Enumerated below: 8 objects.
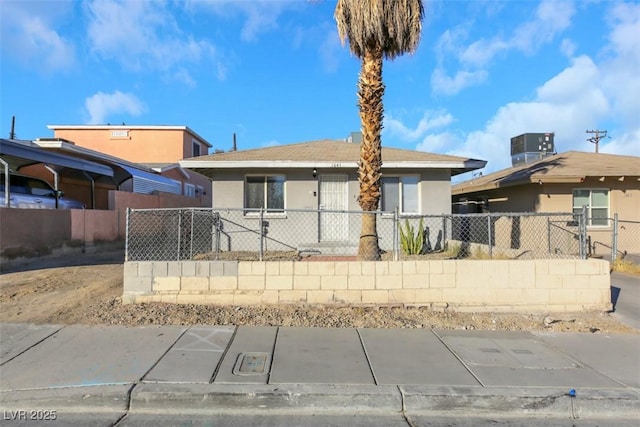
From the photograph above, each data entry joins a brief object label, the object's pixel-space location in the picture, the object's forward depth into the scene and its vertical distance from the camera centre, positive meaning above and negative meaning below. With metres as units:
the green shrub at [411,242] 10.73 -0.63
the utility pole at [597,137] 27.11 +5.40
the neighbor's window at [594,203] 13.65 +0.51
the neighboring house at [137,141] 26.55 +5.03
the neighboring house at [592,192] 13.01 +0.88
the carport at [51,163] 11.88 +1.90
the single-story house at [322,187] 12.14 +0.93
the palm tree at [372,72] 7.98 +2.99
